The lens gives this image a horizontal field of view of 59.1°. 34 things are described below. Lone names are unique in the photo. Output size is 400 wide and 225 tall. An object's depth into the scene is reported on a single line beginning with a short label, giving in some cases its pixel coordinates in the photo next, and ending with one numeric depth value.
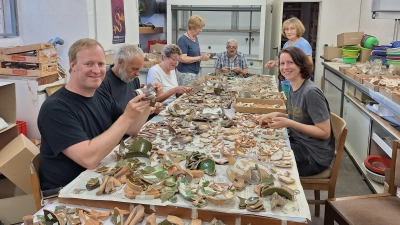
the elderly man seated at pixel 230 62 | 4.88
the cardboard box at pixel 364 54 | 5.04
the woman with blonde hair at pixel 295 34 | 4.27
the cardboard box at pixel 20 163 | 2.32
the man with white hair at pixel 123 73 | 2.53
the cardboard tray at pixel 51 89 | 3.15
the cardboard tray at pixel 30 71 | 3.04
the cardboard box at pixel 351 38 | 5.56
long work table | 1.28
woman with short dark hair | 2.19
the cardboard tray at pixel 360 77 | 3.60
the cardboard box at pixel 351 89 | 4.07
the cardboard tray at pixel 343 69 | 4.33
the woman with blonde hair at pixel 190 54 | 4.46
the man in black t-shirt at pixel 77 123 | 1.61
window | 3.56
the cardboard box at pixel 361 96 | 3.77
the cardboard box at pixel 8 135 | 2.70
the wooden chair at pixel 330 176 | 2.21
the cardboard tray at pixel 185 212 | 1.25
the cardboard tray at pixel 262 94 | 3.22
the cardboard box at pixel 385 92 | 2.89
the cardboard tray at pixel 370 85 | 3.21
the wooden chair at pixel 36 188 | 1.63
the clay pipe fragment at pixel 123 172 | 1.53
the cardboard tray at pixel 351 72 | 3.97
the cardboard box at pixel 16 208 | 2.32
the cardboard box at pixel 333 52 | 5.72
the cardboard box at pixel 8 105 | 2.71
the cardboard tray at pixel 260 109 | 2.70
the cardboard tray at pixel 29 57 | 3.01
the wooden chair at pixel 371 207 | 1.82
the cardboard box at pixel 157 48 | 5.74
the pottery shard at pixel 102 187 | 1.38
